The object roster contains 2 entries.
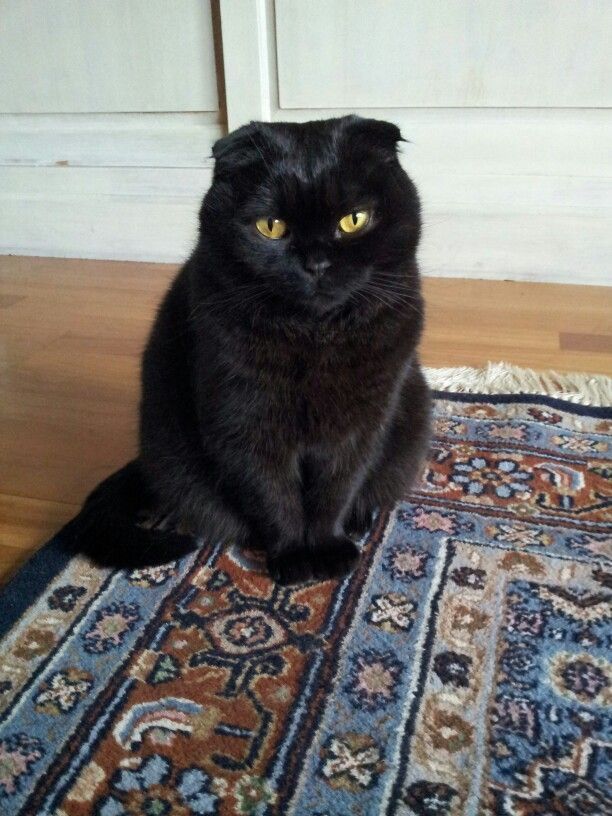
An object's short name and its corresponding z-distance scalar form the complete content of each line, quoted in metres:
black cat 0.77
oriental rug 0.63
